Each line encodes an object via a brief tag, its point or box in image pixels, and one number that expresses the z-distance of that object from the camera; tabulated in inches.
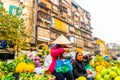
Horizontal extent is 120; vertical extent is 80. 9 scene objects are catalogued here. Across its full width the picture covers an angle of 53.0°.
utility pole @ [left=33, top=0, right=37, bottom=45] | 679.2
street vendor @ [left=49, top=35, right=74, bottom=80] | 112.0
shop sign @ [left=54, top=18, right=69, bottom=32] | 830.6
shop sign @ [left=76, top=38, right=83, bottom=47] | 1056.4
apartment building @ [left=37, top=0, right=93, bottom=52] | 731.9
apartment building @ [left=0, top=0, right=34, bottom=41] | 541.6
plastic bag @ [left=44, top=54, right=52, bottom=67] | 116.4
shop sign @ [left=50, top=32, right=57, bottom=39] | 805.4
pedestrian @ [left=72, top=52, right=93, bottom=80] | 130.5
